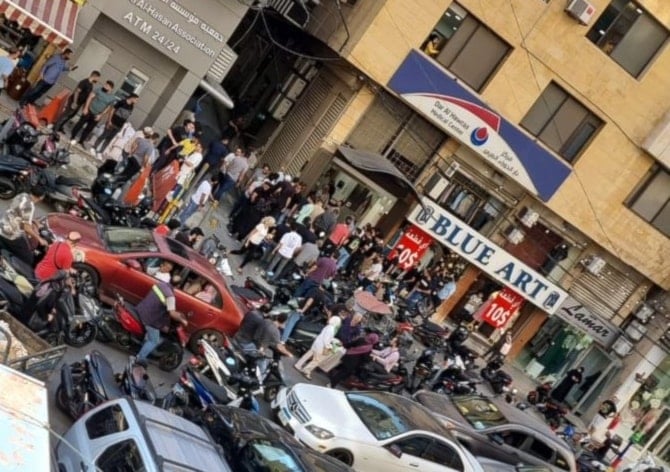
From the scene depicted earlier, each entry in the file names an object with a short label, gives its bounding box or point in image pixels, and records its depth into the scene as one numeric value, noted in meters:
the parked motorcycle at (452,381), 20.72
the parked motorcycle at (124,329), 13.12
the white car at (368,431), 13.52
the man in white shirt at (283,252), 19.61
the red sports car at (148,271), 13.74
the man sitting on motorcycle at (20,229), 12.44
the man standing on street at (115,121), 19.83
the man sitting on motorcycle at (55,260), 12.06
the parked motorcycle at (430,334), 23.20
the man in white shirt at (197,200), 18.70
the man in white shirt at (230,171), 21.12
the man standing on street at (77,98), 18.86
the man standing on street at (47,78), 18.78
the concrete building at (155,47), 20.69
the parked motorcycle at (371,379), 17.98
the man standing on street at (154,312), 13.12
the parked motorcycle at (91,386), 10.69
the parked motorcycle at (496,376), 23.58
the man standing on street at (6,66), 17.31
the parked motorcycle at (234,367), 13.53
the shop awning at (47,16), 17.41
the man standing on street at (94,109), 19.09
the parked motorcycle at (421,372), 19.77
